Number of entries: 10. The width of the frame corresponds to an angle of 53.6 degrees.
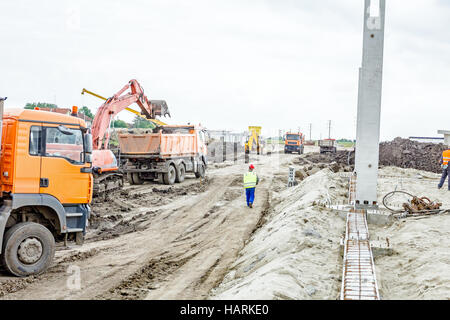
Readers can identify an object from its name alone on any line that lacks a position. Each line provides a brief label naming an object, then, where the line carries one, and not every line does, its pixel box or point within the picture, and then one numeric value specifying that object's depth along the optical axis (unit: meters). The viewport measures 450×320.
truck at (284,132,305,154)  50.94
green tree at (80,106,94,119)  53.69
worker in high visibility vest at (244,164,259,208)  14.91
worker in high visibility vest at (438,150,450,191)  17.14
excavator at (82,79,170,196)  15.89
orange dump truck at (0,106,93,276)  7.78
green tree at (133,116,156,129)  59.44
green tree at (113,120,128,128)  57.68
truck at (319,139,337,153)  50.26
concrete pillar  10.44
